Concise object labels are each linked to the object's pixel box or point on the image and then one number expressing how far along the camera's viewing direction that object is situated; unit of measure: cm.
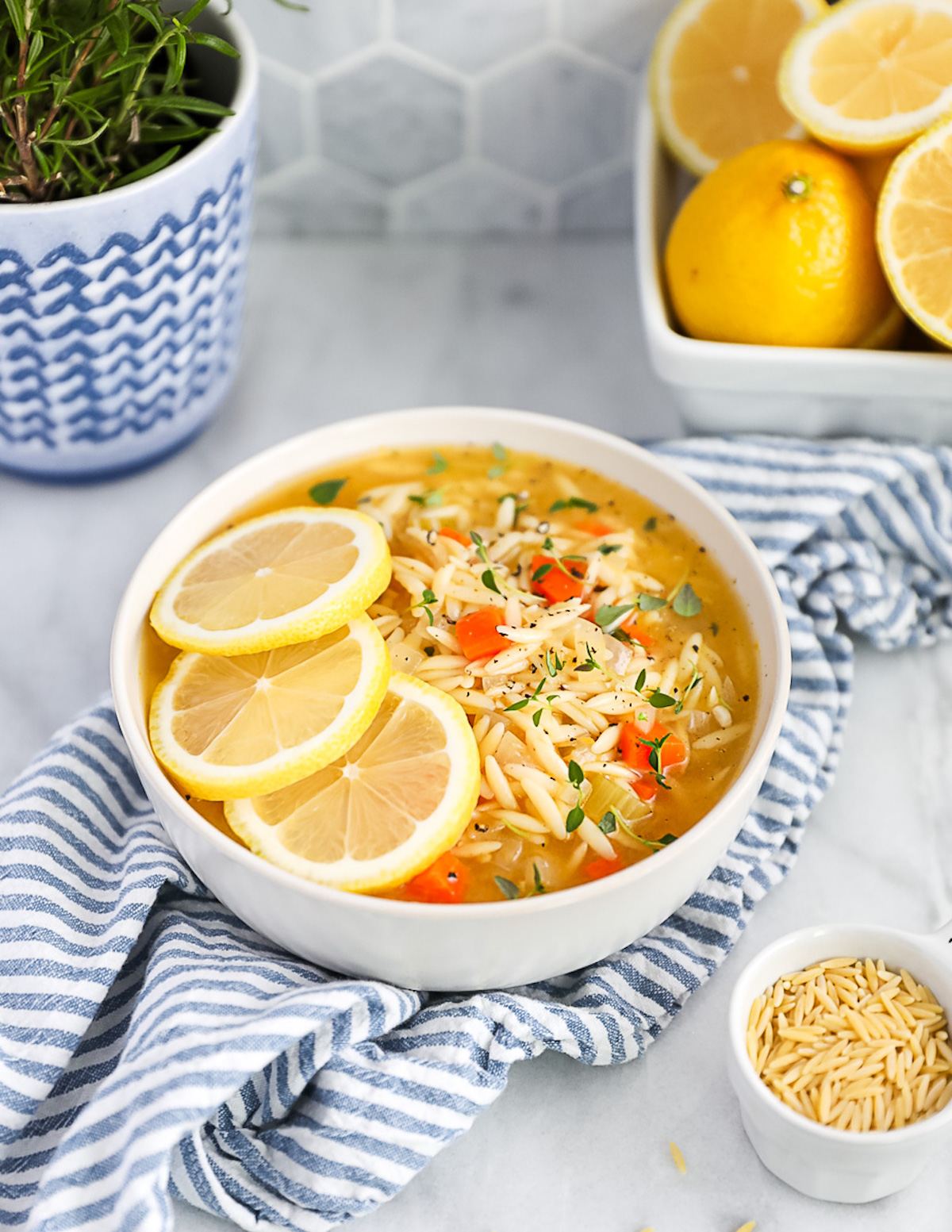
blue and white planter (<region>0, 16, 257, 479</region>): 76
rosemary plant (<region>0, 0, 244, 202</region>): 74
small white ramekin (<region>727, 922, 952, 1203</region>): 66
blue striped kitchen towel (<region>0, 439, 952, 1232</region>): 67
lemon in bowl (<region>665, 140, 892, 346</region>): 78
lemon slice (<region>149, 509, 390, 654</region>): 71
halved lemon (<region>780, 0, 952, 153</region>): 79
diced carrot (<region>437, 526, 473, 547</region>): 77
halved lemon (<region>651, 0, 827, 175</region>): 83
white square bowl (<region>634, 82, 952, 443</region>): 79
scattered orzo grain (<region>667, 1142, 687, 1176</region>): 69
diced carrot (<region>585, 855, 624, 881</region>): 69
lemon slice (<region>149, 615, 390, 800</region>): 69
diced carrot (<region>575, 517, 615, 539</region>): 77
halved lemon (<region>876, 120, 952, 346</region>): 77
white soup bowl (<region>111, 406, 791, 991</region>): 67
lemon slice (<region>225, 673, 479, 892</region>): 68
